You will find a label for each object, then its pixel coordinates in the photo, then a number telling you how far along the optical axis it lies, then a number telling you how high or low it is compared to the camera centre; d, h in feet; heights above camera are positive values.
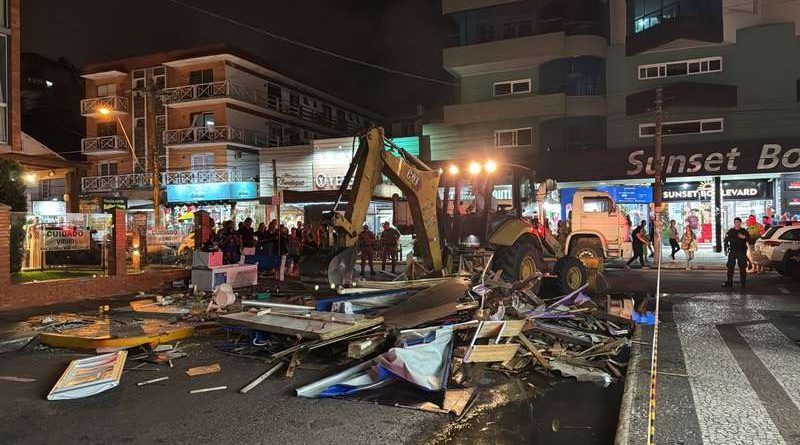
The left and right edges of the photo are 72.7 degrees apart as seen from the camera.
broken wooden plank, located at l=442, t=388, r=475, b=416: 16.57 -5.65
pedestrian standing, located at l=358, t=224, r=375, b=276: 60.18 -2.22
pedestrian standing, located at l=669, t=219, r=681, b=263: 68.39 -2.48
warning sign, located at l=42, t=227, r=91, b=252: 44.57 -0.74
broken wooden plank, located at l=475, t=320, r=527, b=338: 21.58 -4.25
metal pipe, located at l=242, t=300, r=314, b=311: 25.68 -3.83
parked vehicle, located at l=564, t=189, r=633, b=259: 54.44 -0.02
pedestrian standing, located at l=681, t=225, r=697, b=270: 62.13 -2.66
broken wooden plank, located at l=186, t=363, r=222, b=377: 20.95 -5.57
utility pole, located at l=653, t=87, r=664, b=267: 64.75 +4.14
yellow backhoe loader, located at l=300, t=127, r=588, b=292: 26.66 -0.05
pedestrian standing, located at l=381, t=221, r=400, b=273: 64.13 -1.82
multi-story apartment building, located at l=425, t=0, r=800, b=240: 77.92 +19.33
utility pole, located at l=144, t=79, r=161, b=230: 83.20 +10.12
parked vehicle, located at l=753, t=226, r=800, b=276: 47.60 -2.97
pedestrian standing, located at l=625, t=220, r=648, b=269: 63.87 -2.72
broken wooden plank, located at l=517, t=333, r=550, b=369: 20.54 -4.99
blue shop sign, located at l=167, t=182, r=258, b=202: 106.42 +7.17
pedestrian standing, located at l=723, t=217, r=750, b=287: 42.50 -2.20
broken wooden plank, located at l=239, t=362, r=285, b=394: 18.78 -5.50
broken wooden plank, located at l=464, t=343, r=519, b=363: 20.31 -4.93
